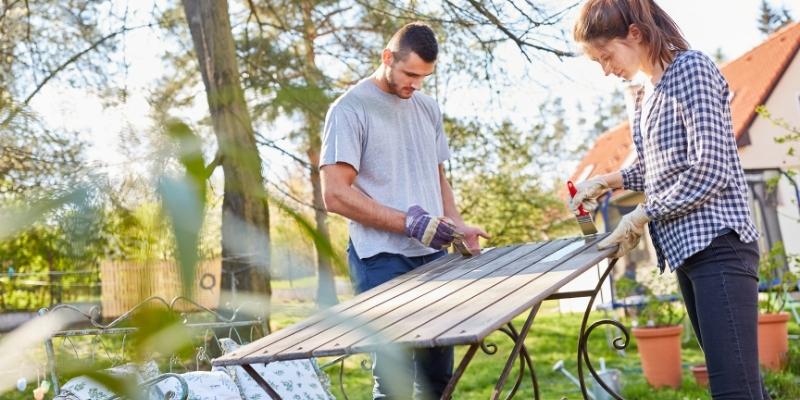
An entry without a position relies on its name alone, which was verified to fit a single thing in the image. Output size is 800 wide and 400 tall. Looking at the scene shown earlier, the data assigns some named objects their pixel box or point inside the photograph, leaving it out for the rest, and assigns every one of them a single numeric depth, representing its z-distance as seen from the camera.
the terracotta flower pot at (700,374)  4.54
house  12.63
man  2.08
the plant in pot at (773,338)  4.74
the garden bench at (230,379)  1.08
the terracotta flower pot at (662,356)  4.70
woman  1.56
